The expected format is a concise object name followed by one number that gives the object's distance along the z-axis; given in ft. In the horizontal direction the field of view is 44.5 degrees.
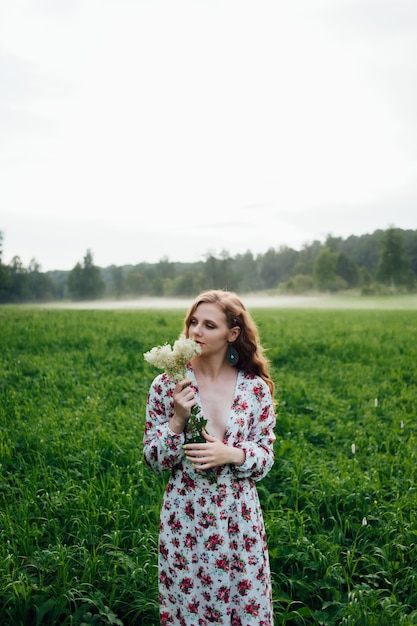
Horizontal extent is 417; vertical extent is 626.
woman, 7.22
